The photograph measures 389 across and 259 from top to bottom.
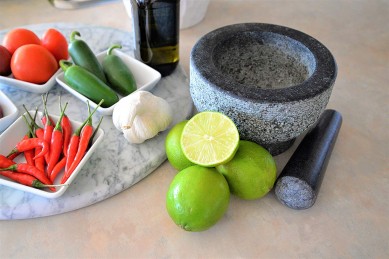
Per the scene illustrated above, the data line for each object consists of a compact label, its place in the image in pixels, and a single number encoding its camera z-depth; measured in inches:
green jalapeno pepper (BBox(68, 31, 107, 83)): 31.3
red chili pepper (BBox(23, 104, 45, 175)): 24.0
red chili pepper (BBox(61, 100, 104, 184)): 23.6
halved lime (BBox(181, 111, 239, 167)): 21.5
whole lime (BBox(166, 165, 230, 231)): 20.0
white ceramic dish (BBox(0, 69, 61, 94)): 30.1
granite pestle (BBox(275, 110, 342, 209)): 22.5
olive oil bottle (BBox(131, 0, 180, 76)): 29.6
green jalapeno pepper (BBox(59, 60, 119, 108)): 29.1
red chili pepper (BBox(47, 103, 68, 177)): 24.2
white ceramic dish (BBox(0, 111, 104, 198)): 21.8
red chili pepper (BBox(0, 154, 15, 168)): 23.0
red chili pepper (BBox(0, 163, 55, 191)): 22.6
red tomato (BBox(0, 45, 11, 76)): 30.9
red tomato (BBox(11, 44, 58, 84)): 30.3
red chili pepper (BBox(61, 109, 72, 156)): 25.1
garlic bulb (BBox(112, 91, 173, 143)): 25.9
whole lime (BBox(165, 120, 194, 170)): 23.3
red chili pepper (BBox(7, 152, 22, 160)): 24.6
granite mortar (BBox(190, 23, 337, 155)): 21.7
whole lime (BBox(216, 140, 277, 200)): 21.7
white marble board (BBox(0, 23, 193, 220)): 22.7
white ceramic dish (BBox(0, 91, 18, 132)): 26.7
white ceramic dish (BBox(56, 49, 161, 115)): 30.6
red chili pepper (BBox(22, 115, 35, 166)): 24.4
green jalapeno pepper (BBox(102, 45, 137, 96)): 30.7
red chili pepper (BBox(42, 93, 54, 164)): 24.6
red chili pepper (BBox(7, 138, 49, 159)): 24.5
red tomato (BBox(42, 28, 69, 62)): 33.1
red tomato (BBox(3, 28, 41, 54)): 32.5
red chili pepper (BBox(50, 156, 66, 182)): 23.6
